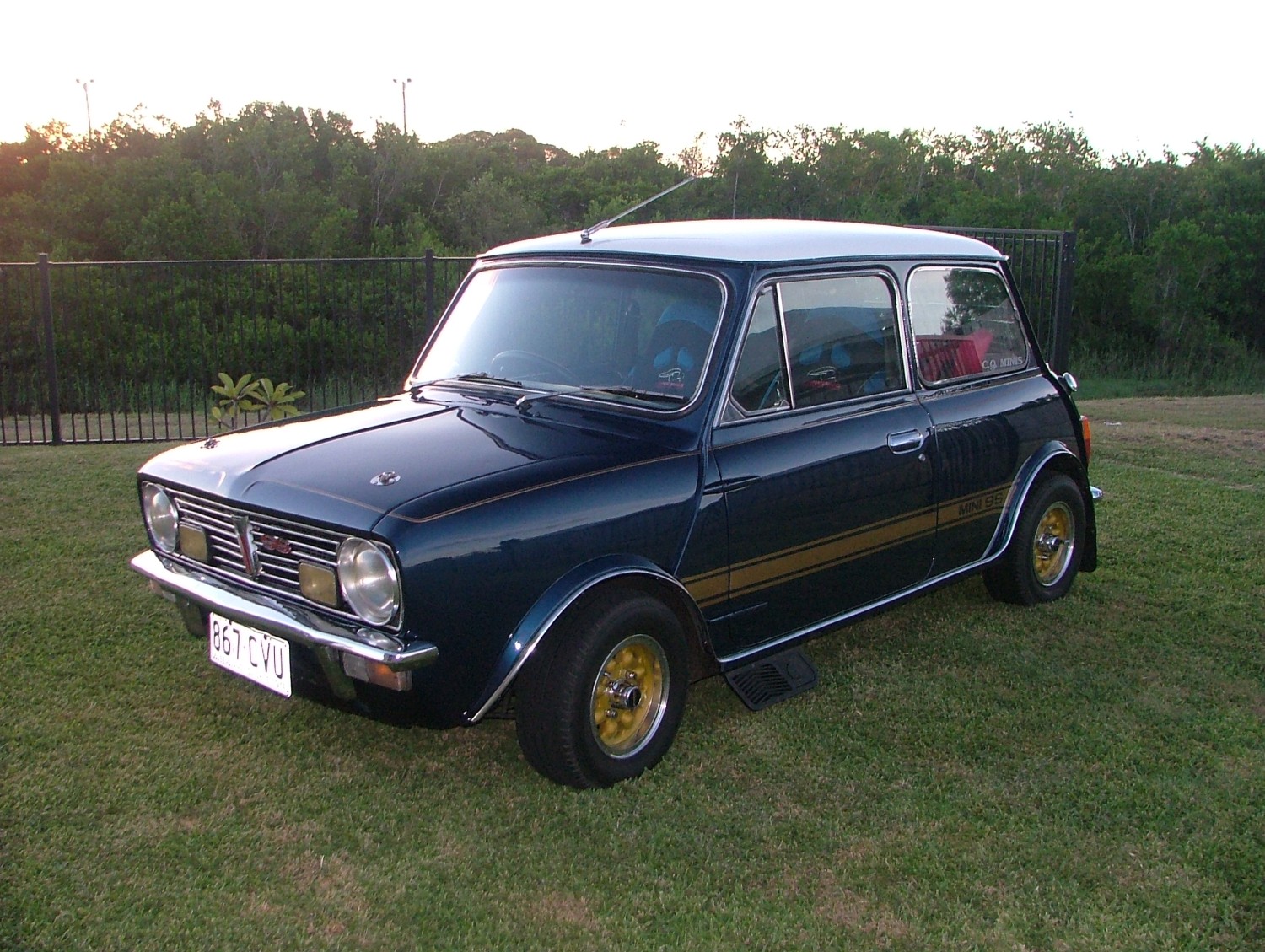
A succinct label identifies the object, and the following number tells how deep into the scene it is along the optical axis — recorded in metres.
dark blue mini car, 3.40
